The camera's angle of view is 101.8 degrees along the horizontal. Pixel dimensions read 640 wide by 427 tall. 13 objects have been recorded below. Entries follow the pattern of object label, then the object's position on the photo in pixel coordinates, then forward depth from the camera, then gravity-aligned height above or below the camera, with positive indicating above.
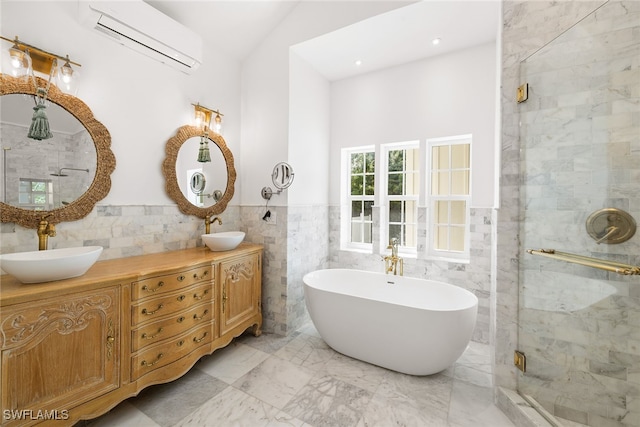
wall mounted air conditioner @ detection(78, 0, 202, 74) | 1.81 +1.38
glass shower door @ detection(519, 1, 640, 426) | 1.41 +0.03
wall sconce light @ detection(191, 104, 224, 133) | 2.60 +0.95
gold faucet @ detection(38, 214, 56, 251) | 1.64 -0.15
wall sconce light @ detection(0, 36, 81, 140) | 1.58 +0.89
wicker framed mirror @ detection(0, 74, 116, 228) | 1.58 +0.31
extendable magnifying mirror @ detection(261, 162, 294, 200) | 2.75 +0.37
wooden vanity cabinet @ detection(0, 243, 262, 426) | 1.23 -0.72
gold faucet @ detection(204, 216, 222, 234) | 2.64 -0.12
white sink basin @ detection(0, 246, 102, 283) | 1.27 -0.29
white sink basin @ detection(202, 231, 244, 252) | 2.32 -0.29
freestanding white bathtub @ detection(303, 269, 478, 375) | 1.90 -0.89
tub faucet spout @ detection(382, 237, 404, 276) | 2.80 -0.52
